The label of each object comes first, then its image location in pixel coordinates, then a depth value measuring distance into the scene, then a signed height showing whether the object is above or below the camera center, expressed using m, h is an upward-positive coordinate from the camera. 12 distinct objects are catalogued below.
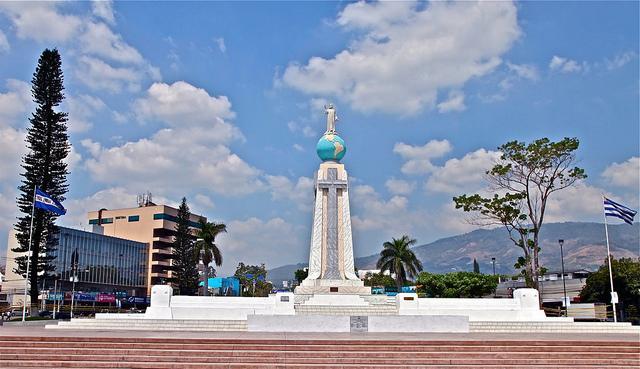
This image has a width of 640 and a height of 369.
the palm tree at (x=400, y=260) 50.00 +2.25
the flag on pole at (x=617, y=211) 23.73 +2.96
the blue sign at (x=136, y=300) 51.75 -0.93
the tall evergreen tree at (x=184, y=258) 51.94 +2.78
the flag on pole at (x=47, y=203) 26.41 +3.98
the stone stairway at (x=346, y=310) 25.23 -0.98
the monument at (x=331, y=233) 29.69 +2.82
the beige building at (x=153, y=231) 70.19 +7.10
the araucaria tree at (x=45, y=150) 32.72 +7.86
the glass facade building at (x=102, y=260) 58.94 +3.22
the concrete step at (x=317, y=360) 11.97 -1.48
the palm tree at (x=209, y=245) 47.59 +3.54
